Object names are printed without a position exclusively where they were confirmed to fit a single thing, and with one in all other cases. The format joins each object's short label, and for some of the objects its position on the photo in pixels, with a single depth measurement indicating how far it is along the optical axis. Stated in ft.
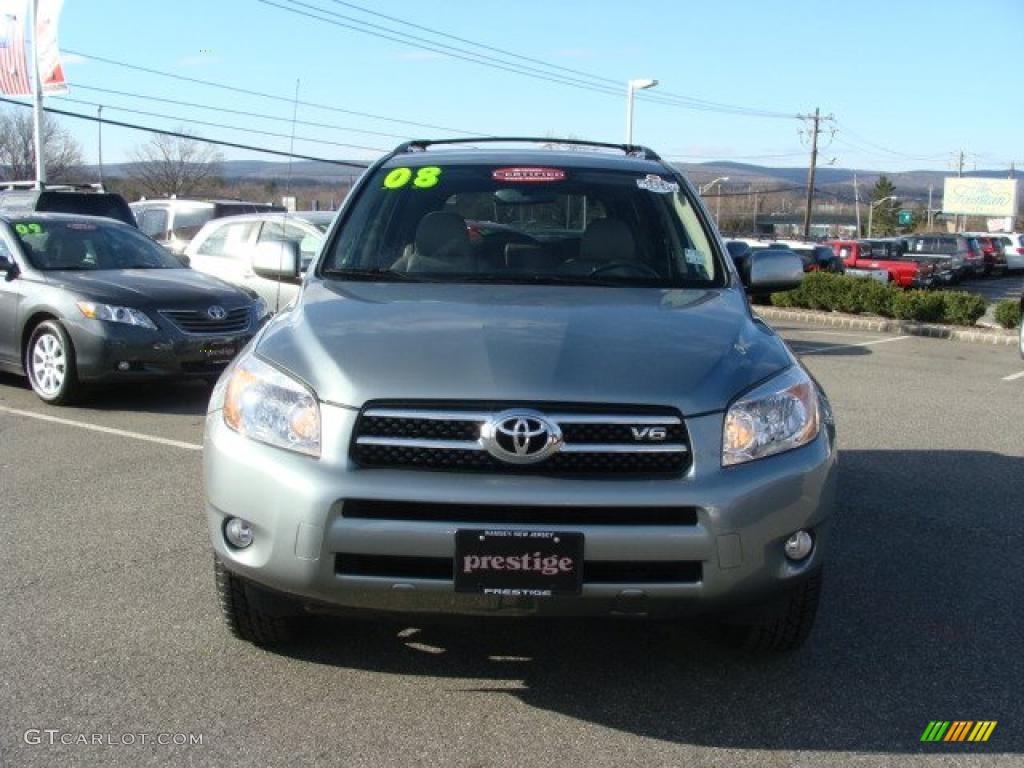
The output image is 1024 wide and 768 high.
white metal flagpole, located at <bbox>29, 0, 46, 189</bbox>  77.24
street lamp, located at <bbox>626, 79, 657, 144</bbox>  89.85
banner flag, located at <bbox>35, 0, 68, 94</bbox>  75.56
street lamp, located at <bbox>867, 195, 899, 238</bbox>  369.46
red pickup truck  102.53
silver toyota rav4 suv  9.64
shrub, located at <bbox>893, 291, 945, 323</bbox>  59.47
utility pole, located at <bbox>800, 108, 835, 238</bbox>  210.38
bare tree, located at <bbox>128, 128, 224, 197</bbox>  257.96
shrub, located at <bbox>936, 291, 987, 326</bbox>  57.93
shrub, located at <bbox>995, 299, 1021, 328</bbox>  57.88
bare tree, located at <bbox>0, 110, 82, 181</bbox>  239.91
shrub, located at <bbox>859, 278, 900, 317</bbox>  62.75
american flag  76.13
